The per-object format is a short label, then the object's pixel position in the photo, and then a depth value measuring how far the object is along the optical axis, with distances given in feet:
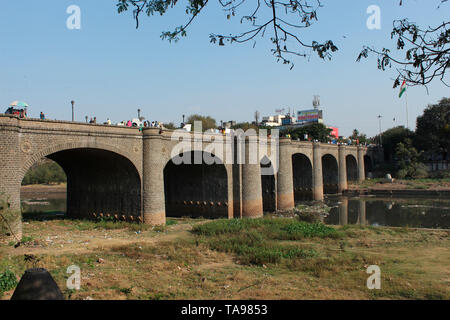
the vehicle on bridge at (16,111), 58.70
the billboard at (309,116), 354.95
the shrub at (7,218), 48.60
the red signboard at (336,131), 374.43
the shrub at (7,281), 29.89
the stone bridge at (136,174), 55.42
